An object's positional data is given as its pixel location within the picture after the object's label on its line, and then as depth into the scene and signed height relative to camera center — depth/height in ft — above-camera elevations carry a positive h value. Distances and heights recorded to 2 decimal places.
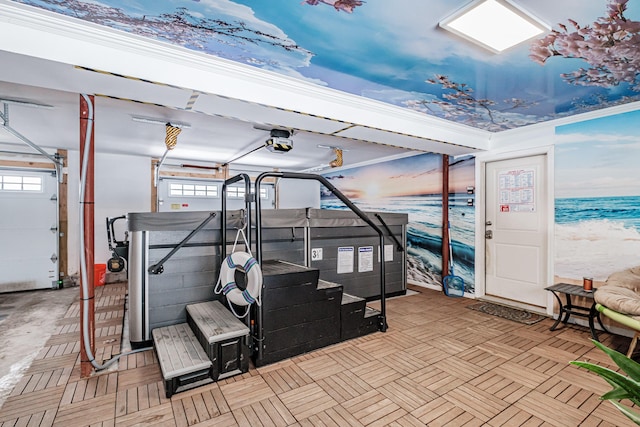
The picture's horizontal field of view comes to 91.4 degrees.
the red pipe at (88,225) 8.52 -0.38
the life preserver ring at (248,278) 8.33 -1.92
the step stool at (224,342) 8.49 -3.68
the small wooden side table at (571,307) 11.36 -3.68
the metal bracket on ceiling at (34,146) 11.83 +3.46
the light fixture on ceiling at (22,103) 11.24 +3.96
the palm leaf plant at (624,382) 2.63 -1.45
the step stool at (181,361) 7.78 -3.97
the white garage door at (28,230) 17.53 -1.11
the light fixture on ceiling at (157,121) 13.20 +3.92
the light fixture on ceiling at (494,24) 6.27 +4.04
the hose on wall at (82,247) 8.47 -0.97
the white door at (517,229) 14.12 -0.88
